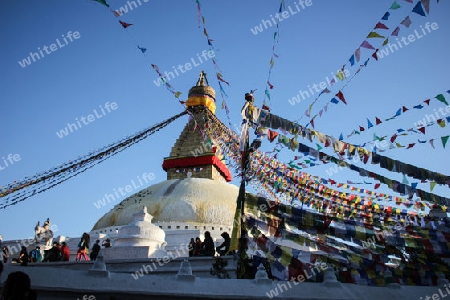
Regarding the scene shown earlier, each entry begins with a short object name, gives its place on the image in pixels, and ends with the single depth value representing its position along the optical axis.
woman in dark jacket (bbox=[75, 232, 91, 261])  9.63
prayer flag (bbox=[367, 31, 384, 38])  6.23
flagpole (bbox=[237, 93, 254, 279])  6.25
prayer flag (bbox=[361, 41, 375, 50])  6.50
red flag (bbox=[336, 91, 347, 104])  7.30
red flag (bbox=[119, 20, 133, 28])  7.04
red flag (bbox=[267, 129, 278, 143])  7.37
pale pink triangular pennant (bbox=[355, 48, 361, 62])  6.65
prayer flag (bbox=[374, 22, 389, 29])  6.19
